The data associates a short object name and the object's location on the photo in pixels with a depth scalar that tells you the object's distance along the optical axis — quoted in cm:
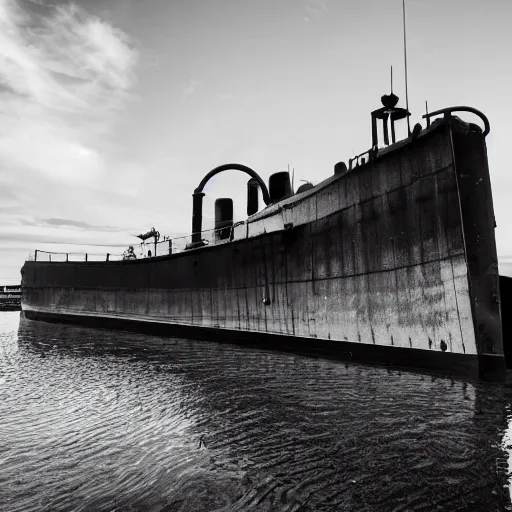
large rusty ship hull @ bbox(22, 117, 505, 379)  763
